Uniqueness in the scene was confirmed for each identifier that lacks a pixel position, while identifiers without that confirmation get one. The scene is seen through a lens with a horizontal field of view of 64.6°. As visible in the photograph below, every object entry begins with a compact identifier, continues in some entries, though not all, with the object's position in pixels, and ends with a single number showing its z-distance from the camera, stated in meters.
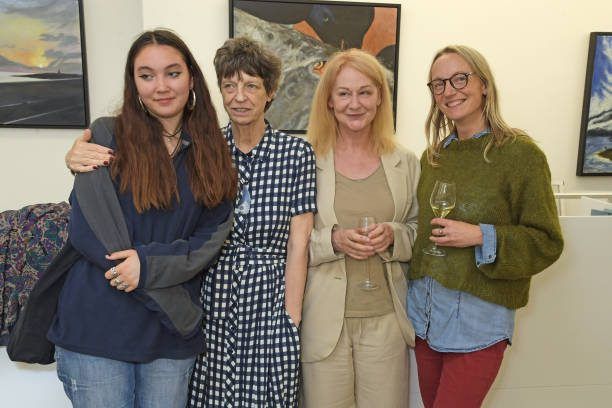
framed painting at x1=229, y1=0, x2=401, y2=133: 3.10
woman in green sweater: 1.47
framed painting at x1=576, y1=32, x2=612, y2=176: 3.42
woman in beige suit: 1.64
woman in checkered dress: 1.59
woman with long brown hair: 1.34
